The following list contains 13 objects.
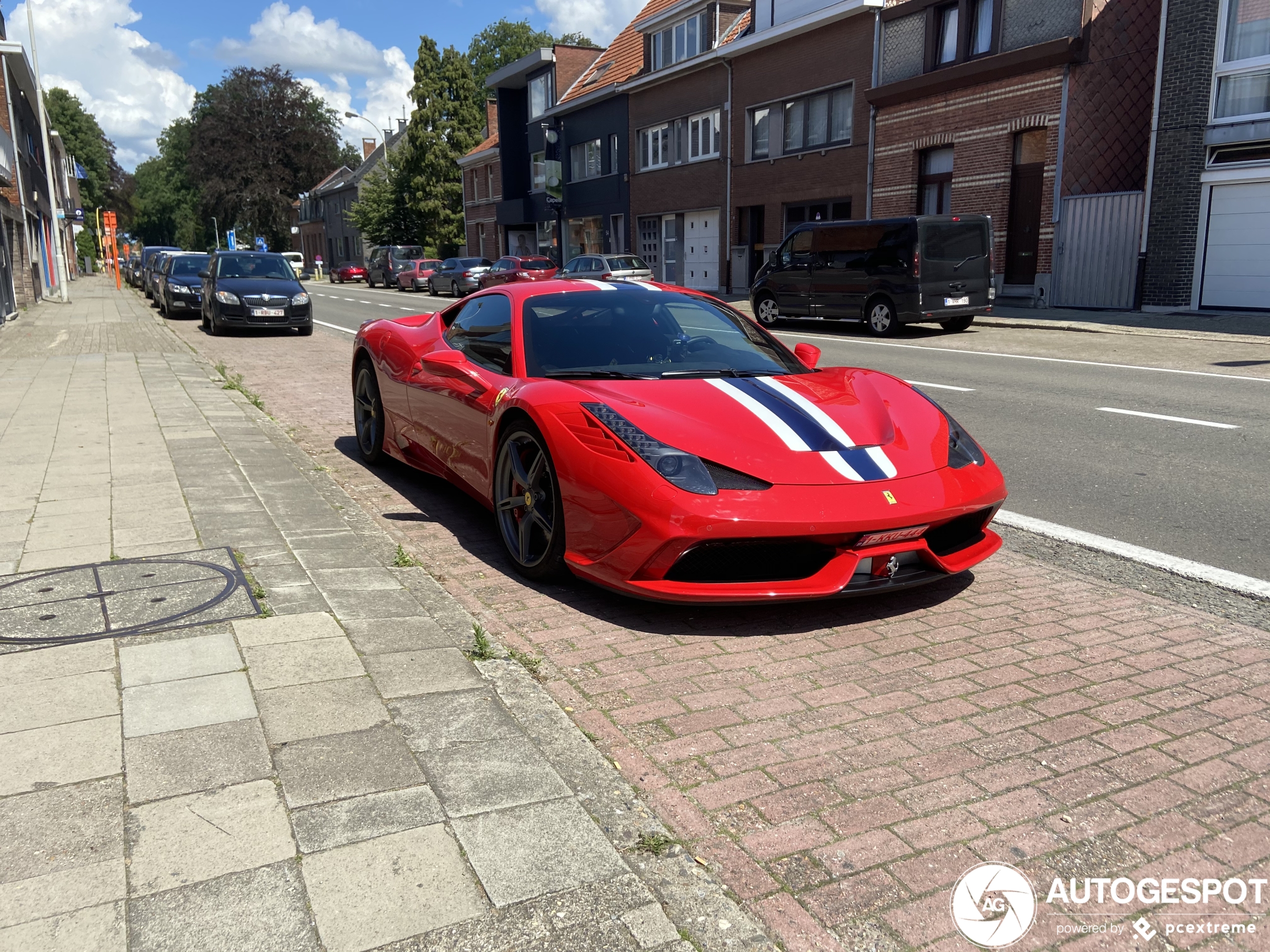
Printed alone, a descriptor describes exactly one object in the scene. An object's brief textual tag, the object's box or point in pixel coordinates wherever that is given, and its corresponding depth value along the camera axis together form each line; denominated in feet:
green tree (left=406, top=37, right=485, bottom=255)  190.90
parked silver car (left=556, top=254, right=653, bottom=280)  90.94
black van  55.26
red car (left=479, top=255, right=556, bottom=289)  109.29
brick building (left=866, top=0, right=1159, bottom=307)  66.39
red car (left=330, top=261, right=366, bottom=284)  192.34
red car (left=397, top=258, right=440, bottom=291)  139.74
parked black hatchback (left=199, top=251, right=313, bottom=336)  62.03
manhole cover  12.32
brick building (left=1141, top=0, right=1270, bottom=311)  59.21
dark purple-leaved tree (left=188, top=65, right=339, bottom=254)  233.14
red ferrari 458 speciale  12.48
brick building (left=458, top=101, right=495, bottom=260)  171.94
